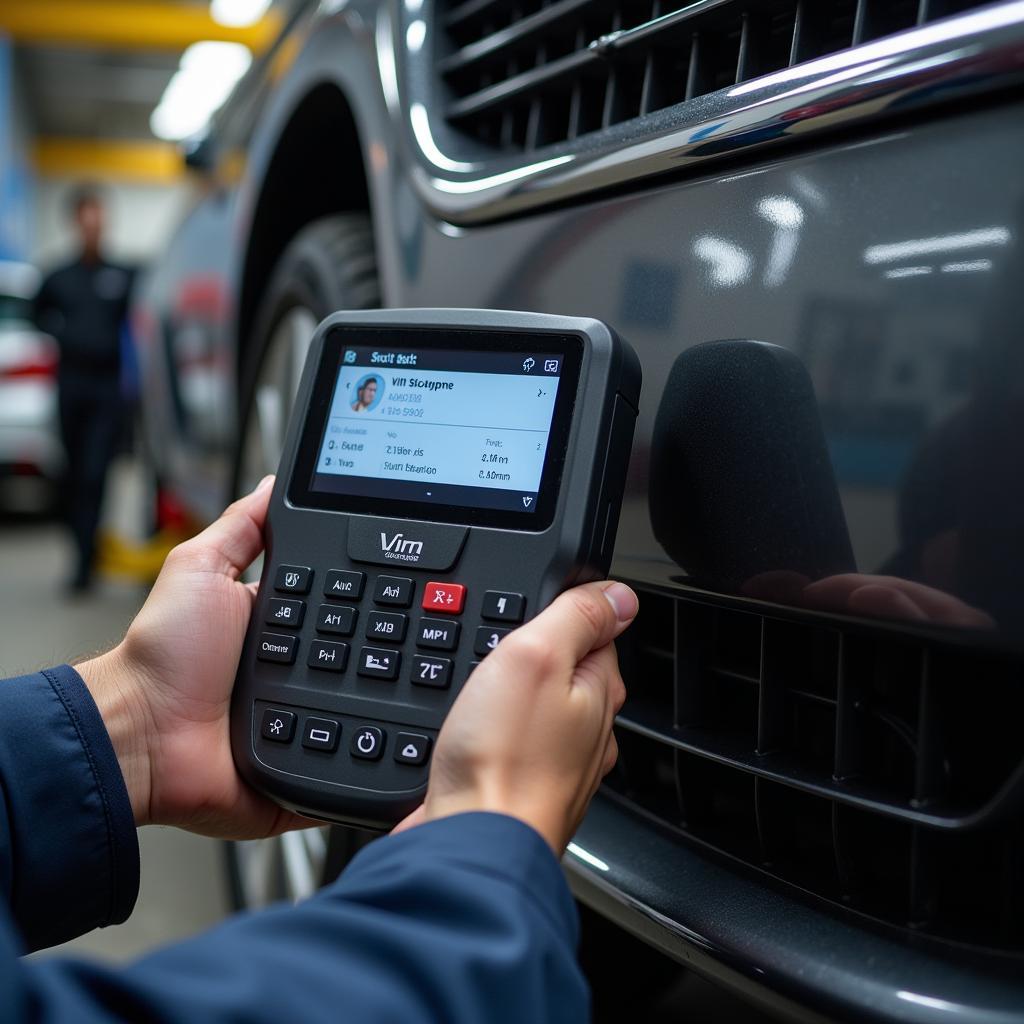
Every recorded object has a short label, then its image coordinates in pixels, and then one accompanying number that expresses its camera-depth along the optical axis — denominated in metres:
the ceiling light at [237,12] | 8.92
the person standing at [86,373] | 3.78
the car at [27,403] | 4.50
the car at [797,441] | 0.55
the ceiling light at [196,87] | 10.48
